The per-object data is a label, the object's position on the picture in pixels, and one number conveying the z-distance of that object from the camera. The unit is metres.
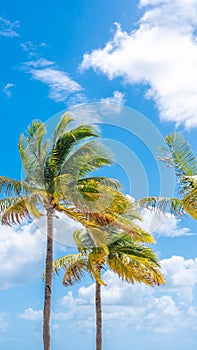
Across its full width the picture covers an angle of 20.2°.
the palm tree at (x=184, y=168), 18.17
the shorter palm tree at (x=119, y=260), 22.94
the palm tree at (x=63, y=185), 21.03
